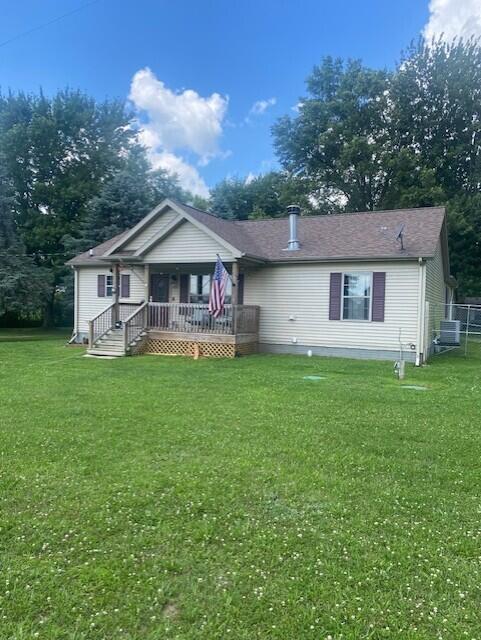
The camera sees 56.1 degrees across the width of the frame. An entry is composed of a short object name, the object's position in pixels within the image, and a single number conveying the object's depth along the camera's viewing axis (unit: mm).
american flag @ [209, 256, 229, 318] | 12773
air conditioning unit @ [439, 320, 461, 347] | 14820
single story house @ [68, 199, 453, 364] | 13109
